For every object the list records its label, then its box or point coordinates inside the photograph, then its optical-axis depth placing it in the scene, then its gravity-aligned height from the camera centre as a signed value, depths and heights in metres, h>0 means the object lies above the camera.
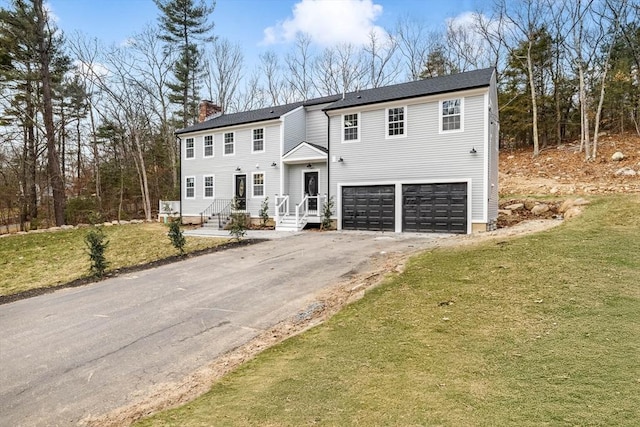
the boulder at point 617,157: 19.59 +2.28
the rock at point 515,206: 16.38 -0.29
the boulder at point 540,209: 15.16 -0.38
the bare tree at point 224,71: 32.84 +11.88
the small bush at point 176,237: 11.77 -1.13
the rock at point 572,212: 11.57 -0.40
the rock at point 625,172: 17.50 +1.33
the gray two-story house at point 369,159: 13.72 +1.88
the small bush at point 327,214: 16.59 -0.59
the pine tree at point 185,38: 29.41 +13.44
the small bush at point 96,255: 9.75 -1.41
